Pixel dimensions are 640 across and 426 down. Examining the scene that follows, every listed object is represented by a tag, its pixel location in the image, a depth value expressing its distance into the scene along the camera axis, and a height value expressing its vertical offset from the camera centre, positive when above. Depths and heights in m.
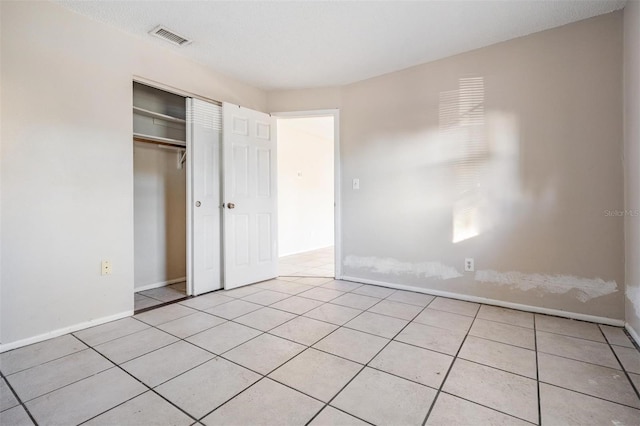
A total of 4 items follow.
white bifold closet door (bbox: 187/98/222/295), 3.02 +0.18
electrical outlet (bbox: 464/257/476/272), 2.81 -0.53
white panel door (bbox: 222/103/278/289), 3.26 +0.17
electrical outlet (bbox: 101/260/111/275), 2.36 -0.44
